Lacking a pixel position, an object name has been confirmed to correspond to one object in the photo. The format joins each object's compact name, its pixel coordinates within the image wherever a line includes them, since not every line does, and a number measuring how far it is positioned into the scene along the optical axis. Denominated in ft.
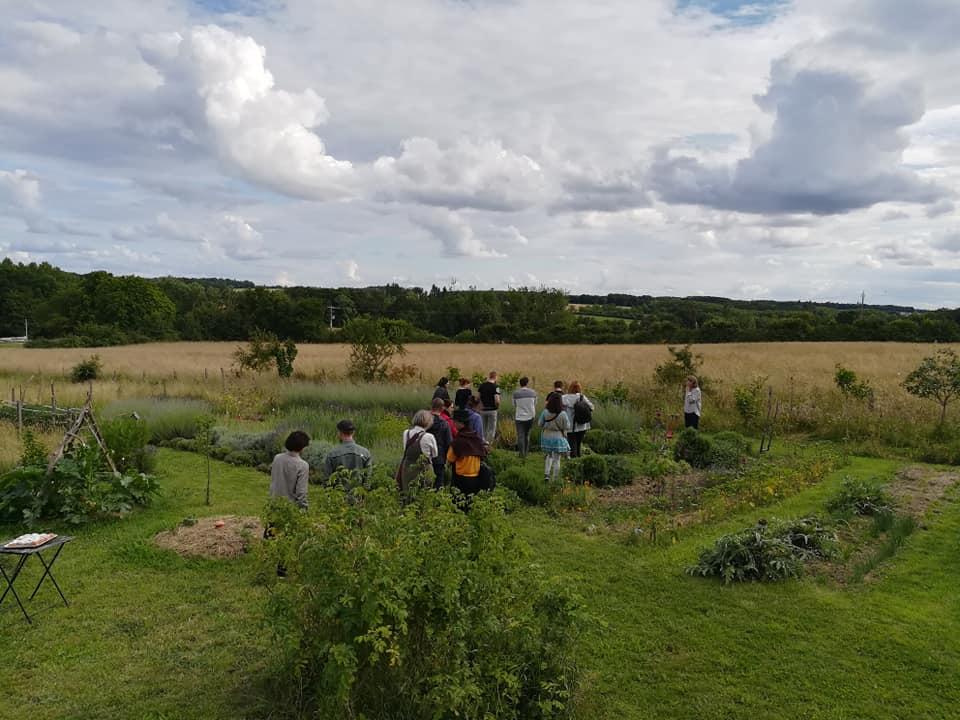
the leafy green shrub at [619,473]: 37.60
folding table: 18.50
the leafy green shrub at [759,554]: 23.40
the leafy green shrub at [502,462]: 37.16
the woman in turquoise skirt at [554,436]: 35.83
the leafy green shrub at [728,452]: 41.16
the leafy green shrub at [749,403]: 54.34
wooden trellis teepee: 28.71
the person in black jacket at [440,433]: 30.78
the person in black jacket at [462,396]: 42.55
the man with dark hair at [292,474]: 23.07
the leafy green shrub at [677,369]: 63.05
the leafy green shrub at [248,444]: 43.32
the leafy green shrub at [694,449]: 41.60
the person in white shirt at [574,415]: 43.01
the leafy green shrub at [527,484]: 33.45
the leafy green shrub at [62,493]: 29.17
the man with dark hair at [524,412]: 42.88
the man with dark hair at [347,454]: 25.45
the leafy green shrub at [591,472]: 37.14
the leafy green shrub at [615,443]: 47.78
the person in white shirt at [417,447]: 26.76
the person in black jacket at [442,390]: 39.37
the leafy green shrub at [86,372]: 83.25
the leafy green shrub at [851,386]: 57.72
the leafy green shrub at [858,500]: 30.94
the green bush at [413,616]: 12.96
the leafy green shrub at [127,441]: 35.76
